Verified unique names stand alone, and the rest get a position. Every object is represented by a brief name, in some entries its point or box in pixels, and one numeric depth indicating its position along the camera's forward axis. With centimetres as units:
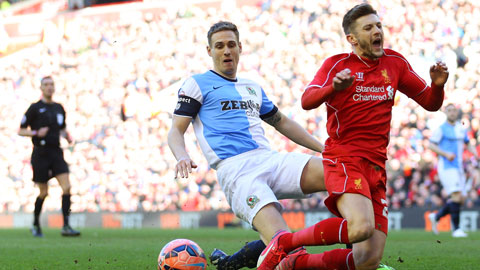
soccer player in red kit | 875
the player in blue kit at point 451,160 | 2248
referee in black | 2180
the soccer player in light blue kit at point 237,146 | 966
